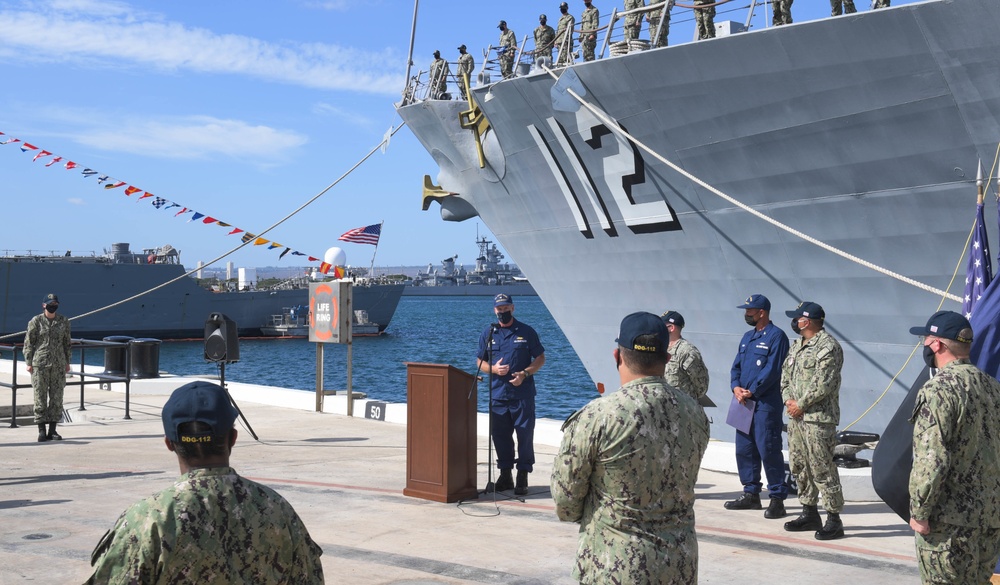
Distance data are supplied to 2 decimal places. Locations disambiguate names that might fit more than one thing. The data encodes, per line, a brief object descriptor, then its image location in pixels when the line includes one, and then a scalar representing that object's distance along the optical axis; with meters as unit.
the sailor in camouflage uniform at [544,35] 14.38
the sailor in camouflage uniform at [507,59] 13.82
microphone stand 7.14
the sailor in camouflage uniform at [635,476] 3.01
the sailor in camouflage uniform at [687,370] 7.12
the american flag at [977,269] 7.89
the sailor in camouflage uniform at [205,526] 2.29
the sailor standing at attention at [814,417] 5.99
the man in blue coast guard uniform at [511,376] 7.22
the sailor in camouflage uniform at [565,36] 12.51
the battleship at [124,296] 46.88
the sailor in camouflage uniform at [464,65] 14.72
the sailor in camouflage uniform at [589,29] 12.73
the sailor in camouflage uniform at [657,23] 11.40
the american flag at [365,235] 29.12
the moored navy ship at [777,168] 9.04
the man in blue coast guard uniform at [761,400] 6.66
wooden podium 7.10
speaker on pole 10.91
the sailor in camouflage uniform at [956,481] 3.81
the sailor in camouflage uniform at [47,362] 10.04
